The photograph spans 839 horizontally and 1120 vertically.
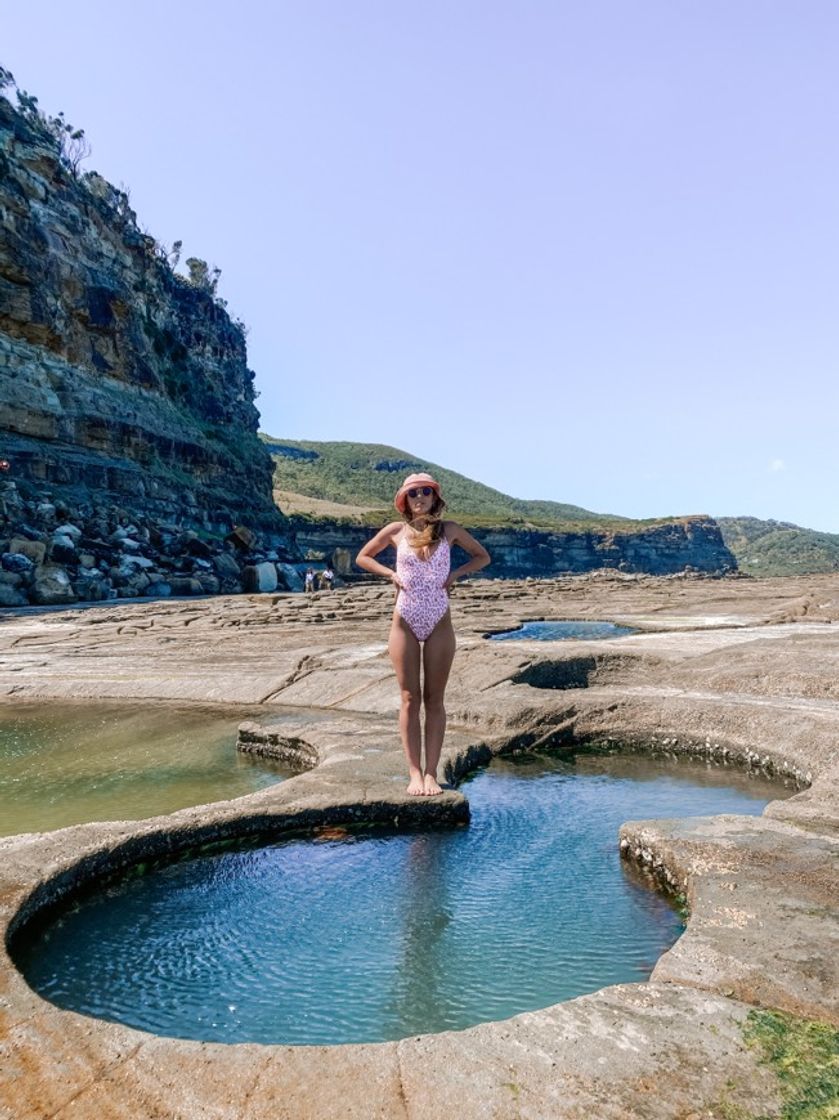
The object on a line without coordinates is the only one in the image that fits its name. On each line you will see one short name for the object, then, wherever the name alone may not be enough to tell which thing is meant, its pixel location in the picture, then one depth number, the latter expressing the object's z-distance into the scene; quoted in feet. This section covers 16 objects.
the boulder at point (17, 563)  80.02
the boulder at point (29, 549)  84.07
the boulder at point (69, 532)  92.57
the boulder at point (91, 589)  82.09
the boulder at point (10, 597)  75.41
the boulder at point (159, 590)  95.14
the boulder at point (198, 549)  110.73
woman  15.43
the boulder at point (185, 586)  98.07
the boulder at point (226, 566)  110.11
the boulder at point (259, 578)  110.01
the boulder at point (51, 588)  78.12
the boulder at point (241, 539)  130.82
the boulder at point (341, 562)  142.10
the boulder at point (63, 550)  88.48
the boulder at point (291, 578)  120.57
